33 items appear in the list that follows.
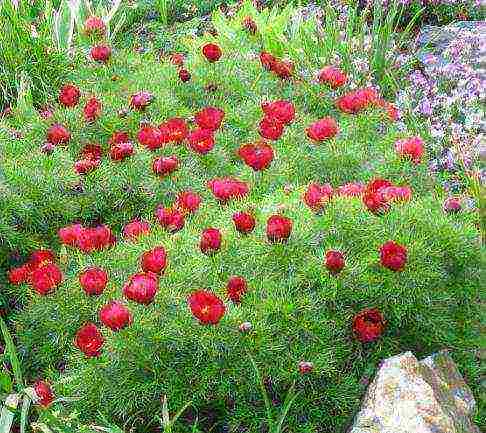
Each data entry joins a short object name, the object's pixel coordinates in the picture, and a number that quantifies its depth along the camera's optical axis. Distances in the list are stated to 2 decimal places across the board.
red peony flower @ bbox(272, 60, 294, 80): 4.15
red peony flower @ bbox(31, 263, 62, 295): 2.94
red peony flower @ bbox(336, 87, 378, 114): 3.71
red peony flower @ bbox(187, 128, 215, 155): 3.48
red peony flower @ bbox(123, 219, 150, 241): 3.15
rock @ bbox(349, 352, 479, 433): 2.41
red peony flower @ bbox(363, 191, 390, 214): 2.88
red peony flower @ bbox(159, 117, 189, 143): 3.64
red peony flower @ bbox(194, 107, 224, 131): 3.62
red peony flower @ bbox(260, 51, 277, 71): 4.19
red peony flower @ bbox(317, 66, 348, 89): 3.88
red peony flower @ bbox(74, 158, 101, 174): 3.42
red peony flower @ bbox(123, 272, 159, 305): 2.57
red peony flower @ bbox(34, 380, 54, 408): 2.67
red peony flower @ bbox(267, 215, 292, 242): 2.72
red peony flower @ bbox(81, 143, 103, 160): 3.66
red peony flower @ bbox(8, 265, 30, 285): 3.12
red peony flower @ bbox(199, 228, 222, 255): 2.73
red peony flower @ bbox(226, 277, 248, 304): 2.65
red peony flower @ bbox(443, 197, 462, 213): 3.01
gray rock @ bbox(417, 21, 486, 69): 5.13
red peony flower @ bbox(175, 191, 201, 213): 3.16
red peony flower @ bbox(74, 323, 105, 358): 2.62
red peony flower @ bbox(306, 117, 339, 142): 3.38
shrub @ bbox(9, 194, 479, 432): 2.61
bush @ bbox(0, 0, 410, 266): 3.47
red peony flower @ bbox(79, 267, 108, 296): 2.77
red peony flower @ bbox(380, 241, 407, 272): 2.65
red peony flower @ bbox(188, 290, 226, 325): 2.48
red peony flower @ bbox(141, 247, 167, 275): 2.73
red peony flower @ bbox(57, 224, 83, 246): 3.11
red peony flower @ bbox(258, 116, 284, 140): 3.37
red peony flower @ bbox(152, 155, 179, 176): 3.31
